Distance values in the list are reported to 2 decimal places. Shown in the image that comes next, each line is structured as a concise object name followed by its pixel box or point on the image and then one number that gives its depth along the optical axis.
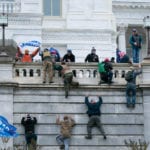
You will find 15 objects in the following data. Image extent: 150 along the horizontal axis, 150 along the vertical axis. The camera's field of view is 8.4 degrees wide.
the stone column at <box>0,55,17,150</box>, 44.28
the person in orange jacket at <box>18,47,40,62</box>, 46.56
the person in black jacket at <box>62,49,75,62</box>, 46.97
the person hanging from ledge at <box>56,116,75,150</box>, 44.06
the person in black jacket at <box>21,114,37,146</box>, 43.78
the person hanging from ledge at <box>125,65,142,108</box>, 44.78
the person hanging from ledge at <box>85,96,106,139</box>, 44.41
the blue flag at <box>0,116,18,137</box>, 42.97
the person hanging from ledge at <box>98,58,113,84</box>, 45.00
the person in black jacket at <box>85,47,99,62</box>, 47.12
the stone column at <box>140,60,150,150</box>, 44.66
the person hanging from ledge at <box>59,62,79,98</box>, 44.72
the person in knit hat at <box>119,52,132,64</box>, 46.75
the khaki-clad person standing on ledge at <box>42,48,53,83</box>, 44.88
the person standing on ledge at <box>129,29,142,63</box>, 48.91
